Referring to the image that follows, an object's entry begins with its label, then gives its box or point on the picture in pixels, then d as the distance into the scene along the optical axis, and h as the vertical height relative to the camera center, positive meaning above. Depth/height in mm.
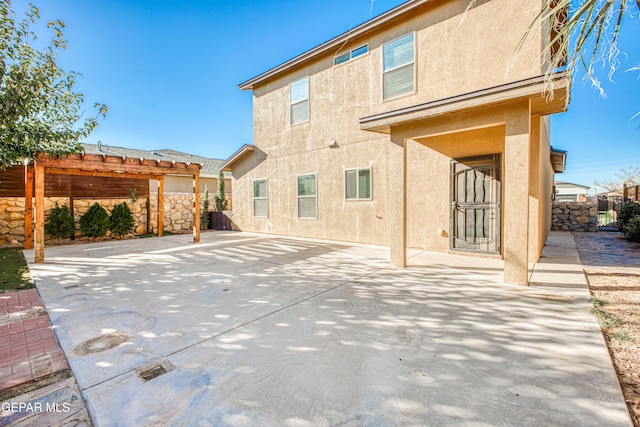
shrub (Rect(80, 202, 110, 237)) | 10086 -386
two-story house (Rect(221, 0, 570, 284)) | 4426 +1726
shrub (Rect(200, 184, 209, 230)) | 14367 -201
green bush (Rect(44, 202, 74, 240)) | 9586 -402
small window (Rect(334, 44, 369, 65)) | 8164 +4807
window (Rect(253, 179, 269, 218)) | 11480 +506
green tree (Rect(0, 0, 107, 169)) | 4113 +1972
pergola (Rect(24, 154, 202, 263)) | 6785 +1300
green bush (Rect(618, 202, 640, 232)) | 9586 -65
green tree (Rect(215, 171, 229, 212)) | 15422 +674
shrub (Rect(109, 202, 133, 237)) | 10680 -339
